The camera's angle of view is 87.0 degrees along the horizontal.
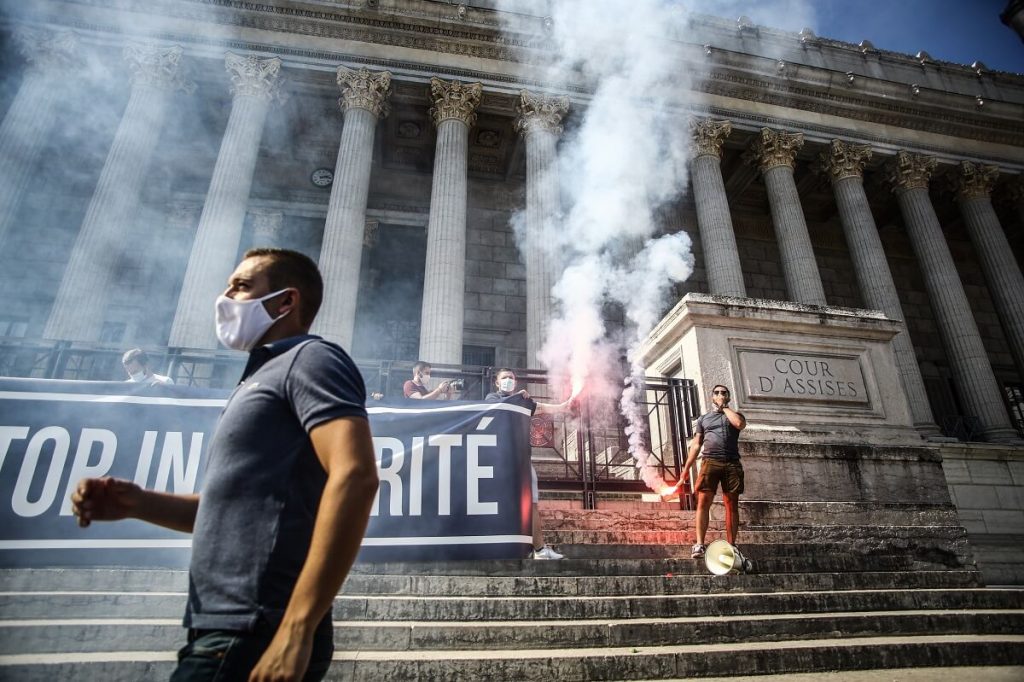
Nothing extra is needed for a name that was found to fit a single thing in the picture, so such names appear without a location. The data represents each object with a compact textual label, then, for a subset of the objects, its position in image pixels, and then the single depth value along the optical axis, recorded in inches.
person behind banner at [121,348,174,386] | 261.9
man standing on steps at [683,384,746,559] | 210.2
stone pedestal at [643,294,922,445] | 272.2
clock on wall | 746.2
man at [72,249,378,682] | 49.2
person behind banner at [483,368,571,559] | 200.7
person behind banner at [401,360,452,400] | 317.5
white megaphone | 186.7
